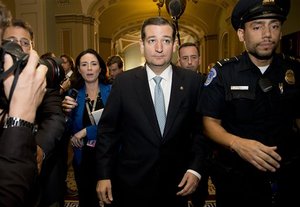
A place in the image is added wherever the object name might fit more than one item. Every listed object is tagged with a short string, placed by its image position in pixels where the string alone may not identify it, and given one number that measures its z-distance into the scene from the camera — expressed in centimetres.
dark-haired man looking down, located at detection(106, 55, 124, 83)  404
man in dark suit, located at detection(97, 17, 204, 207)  169
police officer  152
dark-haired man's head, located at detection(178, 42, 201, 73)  304
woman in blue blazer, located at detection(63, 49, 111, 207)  237
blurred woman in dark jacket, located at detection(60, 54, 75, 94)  379
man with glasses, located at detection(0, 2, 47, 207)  79
